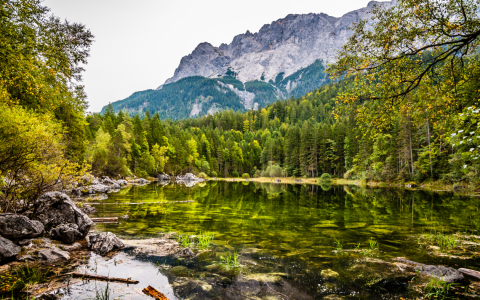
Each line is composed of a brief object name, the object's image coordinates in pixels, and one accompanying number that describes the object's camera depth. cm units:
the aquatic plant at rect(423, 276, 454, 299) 573
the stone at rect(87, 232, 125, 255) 889
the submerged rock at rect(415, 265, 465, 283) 637
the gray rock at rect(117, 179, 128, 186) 4878
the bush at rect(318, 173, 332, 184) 7119
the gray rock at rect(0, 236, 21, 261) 726
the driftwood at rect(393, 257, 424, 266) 783
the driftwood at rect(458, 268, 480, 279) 671
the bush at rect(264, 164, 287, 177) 8675
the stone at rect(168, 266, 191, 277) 716
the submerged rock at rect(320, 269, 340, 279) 707
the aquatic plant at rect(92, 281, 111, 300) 538
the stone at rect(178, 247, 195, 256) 877
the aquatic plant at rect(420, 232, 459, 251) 950
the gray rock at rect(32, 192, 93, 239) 1117
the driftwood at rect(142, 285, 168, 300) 550
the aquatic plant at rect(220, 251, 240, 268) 784
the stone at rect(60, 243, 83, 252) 893
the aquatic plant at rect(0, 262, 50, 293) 573
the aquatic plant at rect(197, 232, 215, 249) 977
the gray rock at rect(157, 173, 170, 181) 7684
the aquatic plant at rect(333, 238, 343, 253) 938
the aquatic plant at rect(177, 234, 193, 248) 970
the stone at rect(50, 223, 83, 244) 981
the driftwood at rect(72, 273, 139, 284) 634
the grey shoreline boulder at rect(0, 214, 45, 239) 856
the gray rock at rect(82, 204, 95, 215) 1657
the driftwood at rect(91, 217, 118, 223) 1399
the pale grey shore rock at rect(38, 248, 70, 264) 761
